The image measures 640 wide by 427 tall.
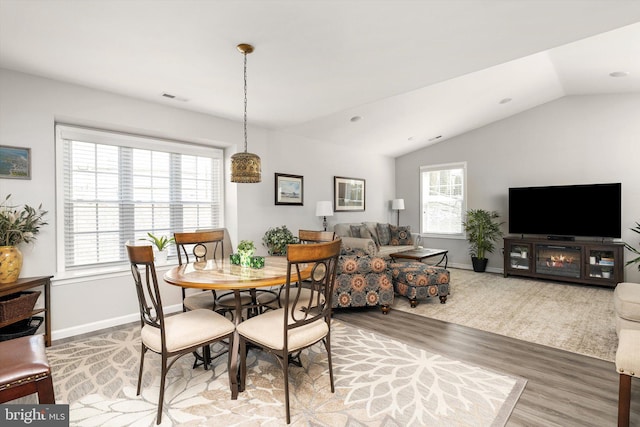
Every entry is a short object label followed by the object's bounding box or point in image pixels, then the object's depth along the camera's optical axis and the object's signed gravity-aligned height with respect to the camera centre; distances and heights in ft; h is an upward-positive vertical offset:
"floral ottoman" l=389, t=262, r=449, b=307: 13.33 -2.92
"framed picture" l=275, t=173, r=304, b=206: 16.58 +1.29
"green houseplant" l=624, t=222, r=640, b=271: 15.87 -0.91
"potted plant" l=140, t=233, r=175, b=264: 12.59 -1.39
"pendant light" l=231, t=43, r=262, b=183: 8.62 +1.26
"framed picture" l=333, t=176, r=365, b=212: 20.35 +1.30
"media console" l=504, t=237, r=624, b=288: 16.12 -2.60
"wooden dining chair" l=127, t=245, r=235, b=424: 6.36 -2.51
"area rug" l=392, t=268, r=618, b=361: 10.11 -3.99
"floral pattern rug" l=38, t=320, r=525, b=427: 6.39 -4.11
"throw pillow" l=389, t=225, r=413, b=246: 21.61 -1.59
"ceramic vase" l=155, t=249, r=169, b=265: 12.62 -1.75
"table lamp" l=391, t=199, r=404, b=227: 23.84 +0.68
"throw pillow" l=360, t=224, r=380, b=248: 20.66 -1.33
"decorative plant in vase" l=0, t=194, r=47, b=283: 8.72 -0.55
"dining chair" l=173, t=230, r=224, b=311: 8.95 -1.35
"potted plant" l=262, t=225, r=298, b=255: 14.99 -1.28
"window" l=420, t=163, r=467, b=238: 22.53 +1.01
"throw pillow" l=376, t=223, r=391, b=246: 21.44 -1.42
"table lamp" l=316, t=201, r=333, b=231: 17.90 +0.23
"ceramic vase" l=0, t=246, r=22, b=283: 8.64 -1.40
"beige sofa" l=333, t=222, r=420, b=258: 19.45 -1.40
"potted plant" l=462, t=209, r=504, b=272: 20.36 -1.30
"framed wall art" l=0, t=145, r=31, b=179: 9.29 +1.53
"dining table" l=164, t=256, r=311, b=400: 6.84 -1.50
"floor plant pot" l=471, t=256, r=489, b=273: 20.61 -3.34
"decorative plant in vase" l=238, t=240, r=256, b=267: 8.69 -1.09
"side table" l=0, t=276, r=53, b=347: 8.41 -2.10
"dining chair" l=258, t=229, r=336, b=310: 9.43 -0.97
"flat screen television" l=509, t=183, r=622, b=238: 16.33 +0.15
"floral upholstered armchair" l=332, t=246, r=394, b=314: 12.46 -2.82
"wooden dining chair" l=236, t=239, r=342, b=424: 6.29 -2.47
